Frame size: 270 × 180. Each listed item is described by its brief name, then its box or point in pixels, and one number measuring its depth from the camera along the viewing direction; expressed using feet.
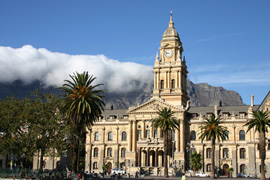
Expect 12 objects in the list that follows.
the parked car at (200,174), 307.09
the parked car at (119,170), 310.55
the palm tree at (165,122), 288.30
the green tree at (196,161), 323.98
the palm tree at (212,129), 278.67
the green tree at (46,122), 219.61
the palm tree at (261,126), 246.06
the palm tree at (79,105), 214.69
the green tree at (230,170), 328.86
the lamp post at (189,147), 324.35
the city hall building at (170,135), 337.93
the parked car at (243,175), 309.71
